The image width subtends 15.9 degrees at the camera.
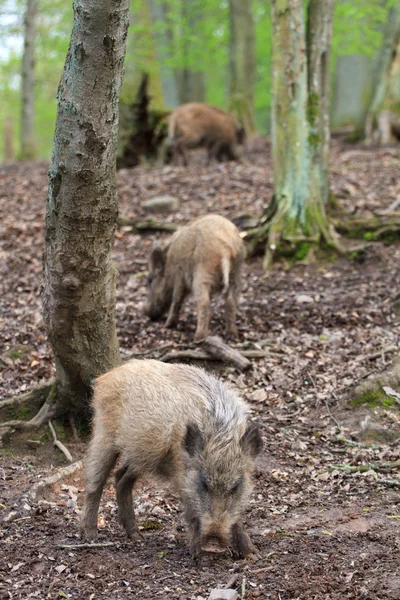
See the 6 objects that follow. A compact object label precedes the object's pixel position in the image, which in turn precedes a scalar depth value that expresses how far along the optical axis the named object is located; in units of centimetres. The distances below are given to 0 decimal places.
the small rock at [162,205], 2373
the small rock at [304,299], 1716
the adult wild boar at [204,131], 3145
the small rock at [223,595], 734
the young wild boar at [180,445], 819
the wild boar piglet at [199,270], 1573
